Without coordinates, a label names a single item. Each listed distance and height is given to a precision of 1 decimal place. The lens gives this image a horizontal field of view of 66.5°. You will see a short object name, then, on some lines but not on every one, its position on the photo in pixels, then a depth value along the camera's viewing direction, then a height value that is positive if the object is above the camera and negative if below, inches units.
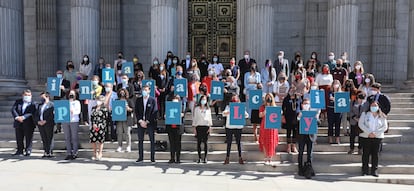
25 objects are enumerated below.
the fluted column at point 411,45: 539.5 +59.6
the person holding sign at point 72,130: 361.4 -60.7
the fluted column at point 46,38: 651.5 +83.0
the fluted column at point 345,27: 507.5 +84.0
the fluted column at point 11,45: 548.1 +58.9
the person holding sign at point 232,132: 336.2 -57.0
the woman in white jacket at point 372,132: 299.4 -50.2
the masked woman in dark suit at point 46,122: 370.0 -51.2
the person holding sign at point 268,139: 331.0 -63.9
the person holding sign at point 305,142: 310.0 -62.4
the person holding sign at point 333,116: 356.5 -42.1
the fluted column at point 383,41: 596.7 +72.9
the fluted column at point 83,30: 557.9 +85.2
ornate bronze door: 646.5 +104.0
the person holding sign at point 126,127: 367.9 -57.2
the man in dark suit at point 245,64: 463.8 +21.7
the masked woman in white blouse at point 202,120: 338.0 -44.7
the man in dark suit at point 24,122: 381.1 -53.2
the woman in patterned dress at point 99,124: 357.4 -51.9
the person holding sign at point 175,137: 343.3 -64.3
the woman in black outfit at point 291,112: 336.8 -36.0
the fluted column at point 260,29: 517.7 +81.4
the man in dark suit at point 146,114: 349.4 -39.5
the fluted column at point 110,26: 642.8 +106.3
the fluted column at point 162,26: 520.7 +86.5
